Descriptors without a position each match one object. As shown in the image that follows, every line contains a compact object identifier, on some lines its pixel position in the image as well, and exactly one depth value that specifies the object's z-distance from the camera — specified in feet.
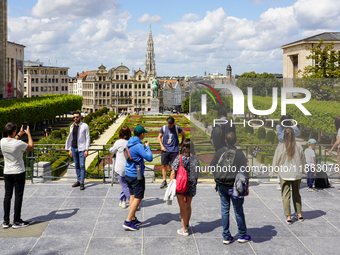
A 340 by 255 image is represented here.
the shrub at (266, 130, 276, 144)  31.86
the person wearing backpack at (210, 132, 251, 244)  19.92
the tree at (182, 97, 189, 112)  287.28
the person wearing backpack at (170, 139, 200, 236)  20.70
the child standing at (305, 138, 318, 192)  29.85
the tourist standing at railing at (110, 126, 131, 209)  24.84
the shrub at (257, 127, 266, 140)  29.68
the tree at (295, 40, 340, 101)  117.39
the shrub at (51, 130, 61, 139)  108.90
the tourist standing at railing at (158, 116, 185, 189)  31.04
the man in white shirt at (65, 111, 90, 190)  30.63
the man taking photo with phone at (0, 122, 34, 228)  22.04
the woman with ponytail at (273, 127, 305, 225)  23.11
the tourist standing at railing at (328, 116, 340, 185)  29.53
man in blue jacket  22.02
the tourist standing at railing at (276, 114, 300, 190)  27.89
